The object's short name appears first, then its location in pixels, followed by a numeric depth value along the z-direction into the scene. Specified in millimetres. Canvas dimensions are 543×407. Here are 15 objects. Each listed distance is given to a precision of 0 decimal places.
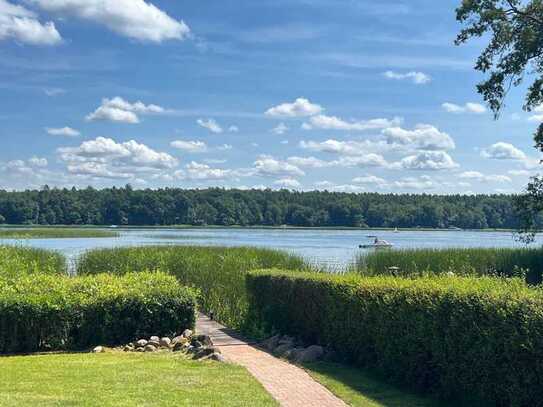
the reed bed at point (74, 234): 51438
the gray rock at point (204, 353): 10682
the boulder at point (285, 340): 12430
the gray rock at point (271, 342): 12473
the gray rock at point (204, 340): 11522
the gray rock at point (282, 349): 11701
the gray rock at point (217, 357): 10469
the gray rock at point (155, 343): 12008
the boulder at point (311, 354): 10953
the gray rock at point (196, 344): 11414
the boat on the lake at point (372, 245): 54138
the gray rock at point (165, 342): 12087
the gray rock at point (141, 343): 11958
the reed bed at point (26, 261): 15047
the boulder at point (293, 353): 11205
